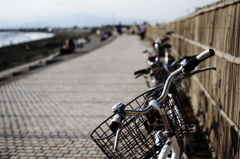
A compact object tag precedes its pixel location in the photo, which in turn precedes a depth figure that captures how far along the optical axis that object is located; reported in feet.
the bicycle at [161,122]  6.75
